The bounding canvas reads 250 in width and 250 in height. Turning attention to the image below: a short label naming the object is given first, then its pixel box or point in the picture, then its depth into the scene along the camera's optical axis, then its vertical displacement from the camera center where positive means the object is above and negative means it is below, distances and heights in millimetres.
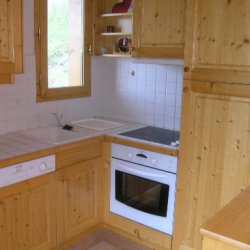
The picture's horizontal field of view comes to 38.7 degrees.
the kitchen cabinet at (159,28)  2564 +238
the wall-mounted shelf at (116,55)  3068 +37
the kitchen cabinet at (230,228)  1073 -519
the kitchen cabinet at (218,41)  2061 +125
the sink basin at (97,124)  3174 -594
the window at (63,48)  2969 +92
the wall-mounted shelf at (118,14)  3060 +387
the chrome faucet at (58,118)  3152 -533
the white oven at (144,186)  2613 -964
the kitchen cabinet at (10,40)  2137 +105
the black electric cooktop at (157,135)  2730 -603
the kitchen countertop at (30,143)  2314 -606
